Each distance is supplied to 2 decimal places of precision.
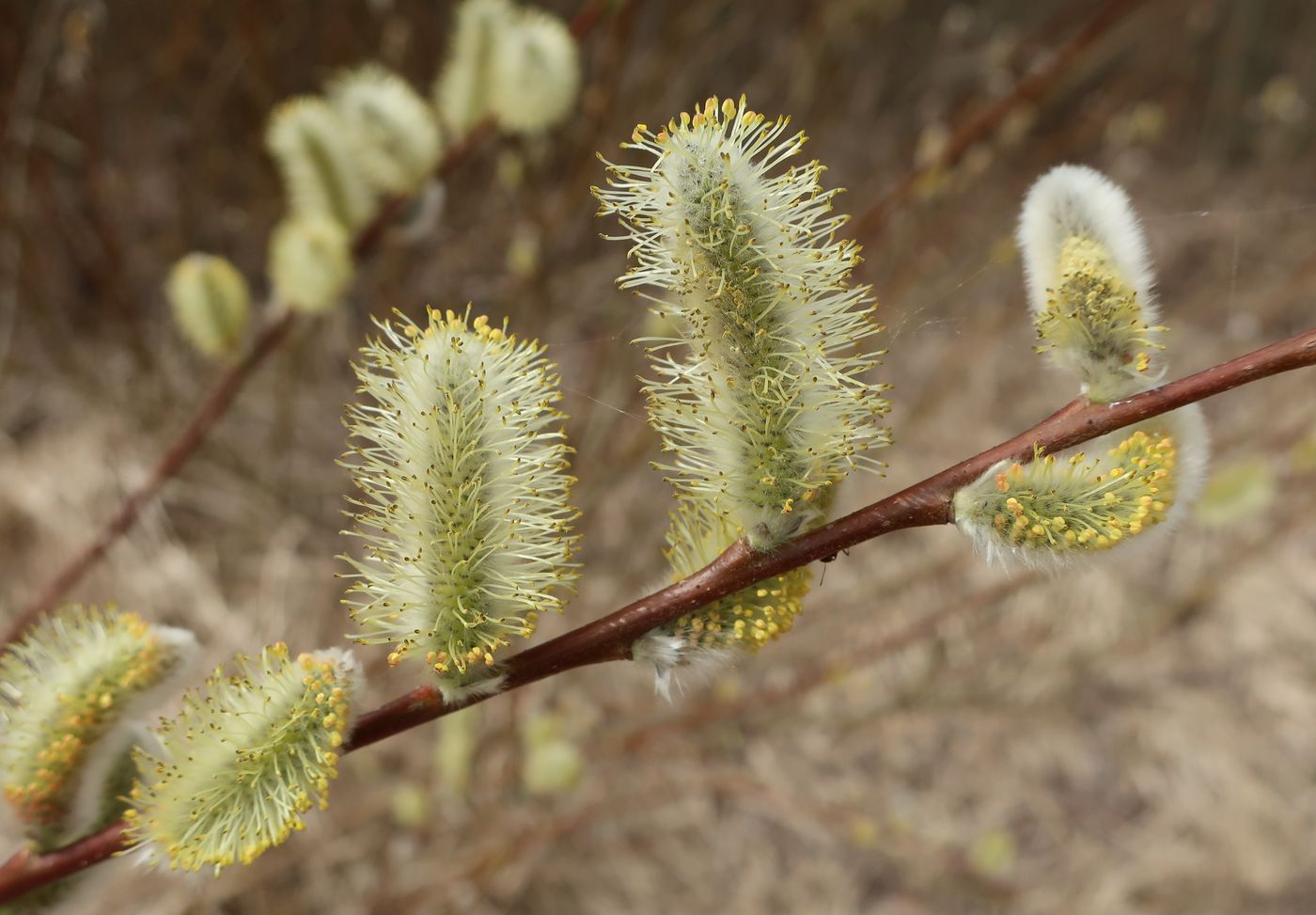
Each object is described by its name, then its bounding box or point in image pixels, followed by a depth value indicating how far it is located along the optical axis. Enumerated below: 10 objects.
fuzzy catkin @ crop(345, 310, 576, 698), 0.19
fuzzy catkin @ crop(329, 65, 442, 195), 0.27
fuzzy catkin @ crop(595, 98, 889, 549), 0.18
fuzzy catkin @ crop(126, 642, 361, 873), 0.18
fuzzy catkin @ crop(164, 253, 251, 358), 0.26
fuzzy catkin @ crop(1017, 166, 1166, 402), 0.19
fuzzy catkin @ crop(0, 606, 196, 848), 0.20
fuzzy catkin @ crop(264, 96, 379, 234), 0.26
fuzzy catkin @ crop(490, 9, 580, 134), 0.27
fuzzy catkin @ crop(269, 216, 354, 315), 0.26
